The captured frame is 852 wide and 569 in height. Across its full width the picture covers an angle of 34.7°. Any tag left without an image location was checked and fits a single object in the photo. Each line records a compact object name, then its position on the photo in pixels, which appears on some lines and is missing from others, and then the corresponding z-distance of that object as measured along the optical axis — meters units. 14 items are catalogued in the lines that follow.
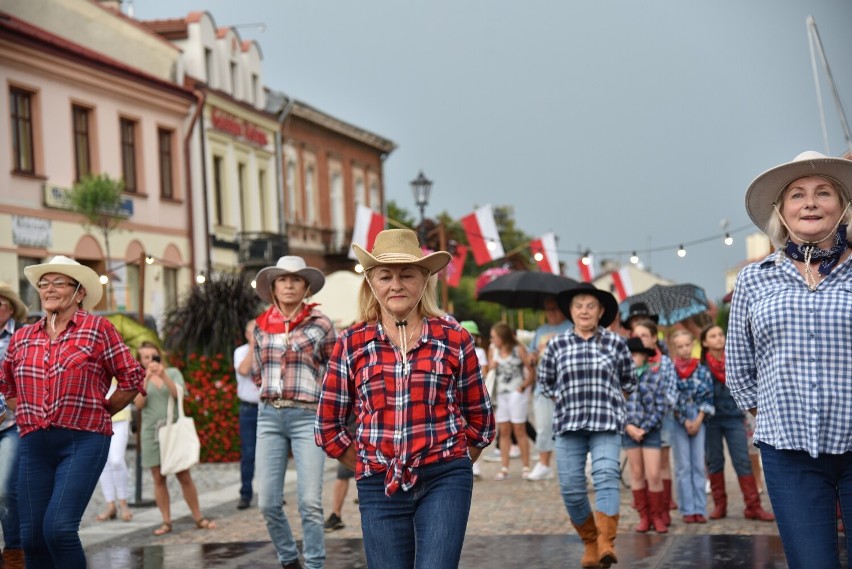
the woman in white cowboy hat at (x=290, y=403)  8.10
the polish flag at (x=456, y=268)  29.11
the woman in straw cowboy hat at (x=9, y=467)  8.15
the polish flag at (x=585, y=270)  31.27
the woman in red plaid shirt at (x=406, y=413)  5.05
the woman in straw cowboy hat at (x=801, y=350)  4.56
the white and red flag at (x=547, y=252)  29.55
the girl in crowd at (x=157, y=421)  11.64
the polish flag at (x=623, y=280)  32.12
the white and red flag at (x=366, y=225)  25.33
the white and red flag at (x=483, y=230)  26.34
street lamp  25.67
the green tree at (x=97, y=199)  26.47
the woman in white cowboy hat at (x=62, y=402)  6.78
